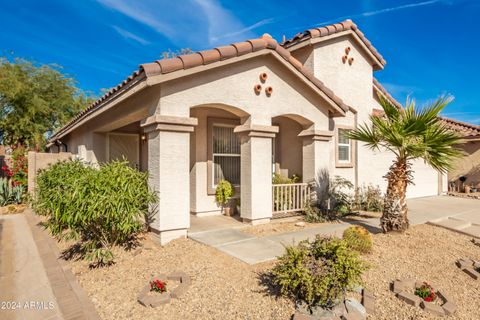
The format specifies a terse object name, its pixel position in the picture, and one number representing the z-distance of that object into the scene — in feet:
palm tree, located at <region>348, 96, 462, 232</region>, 21.28
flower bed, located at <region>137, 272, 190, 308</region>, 12.99
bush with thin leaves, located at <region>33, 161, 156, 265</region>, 16.46
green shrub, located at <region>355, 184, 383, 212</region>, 35.30
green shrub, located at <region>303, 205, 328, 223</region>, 28.53
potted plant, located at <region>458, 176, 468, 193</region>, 55.86
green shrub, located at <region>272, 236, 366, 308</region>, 11.95
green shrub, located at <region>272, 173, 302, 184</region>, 31.24
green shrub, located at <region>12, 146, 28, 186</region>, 43.45
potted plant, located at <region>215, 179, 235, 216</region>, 30.42
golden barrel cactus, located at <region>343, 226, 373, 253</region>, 19.13
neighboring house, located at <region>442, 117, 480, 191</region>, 53.72
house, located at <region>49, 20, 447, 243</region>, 20.92
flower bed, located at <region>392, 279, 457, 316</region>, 12.80
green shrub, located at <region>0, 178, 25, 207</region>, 40.36
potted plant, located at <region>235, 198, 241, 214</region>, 31.65
